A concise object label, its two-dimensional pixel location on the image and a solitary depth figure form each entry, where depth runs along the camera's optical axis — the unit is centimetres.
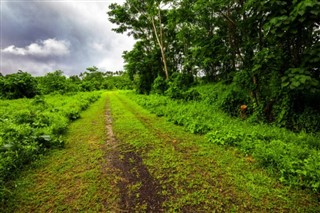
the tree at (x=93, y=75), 6468
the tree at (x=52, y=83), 2173
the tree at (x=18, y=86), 1897
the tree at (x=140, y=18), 1729
